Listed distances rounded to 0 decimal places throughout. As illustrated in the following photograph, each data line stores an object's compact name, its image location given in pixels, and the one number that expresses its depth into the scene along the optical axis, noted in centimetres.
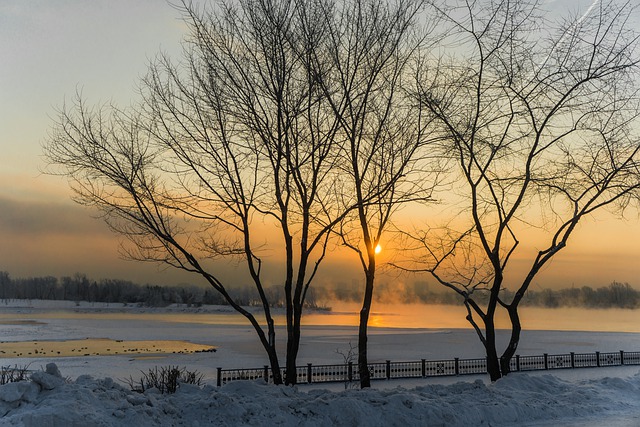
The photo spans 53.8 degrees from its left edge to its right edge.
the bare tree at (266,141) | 1670
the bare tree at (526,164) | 1875
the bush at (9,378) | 1630
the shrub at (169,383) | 1477
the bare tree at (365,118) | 1736
